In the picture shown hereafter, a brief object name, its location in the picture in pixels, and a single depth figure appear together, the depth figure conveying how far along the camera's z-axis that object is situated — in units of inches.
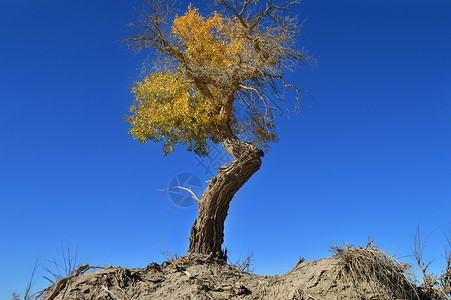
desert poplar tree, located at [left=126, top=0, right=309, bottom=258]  441.7
